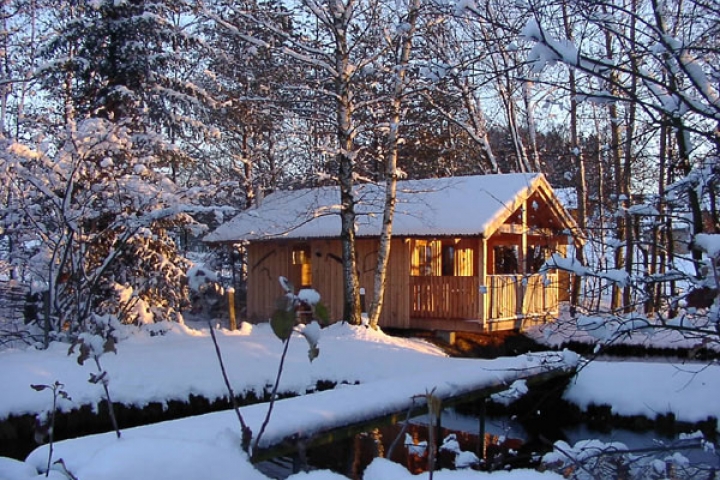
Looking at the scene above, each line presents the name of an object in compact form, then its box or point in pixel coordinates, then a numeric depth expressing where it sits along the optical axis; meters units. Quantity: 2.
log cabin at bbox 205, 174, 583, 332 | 16.22
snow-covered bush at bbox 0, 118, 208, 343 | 11.80
